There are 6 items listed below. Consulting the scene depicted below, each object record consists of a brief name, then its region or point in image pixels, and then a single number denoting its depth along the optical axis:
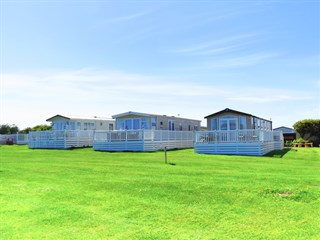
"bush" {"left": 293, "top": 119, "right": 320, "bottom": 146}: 27.92
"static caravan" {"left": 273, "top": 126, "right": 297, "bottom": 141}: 29.60
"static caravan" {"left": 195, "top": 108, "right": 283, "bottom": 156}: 15.75
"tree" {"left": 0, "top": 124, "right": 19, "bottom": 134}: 41.71
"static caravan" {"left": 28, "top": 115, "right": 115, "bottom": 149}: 22.71
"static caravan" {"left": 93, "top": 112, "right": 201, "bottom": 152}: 18.79
